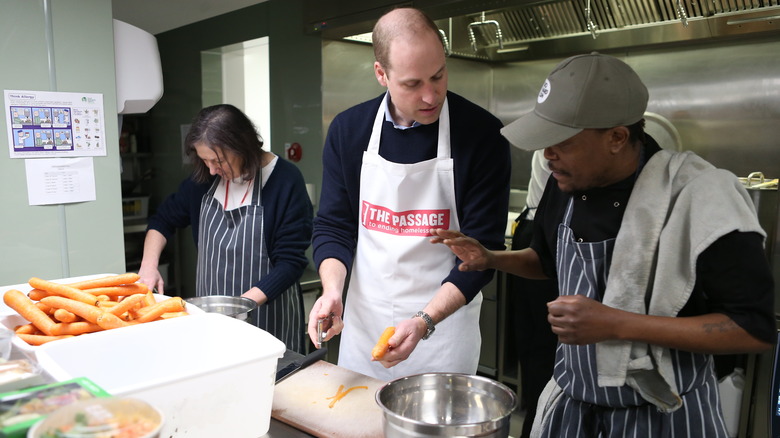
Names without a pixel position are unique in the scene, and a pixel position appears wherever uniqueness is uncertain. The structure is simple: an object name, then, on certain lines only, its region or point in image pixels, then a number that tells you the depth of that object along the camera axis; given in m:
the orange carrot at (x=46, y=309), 1.37
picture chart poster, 2.28
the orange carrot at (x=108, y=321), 1.27
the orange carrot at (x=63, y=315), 1.29
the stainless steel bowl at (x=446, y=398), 1.24
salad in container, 0.69
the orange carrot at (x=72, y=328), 1.28
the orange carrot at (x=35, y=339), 1.22
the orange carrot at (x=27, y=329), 1.28
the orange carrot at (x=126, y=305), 1.34
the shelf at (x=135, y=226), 5.05
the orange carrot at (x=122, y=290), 1.46
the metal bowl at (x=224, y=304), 1.82
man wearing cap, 1.20
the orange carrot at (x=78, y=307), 1.29
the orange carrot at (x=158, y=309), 1.36
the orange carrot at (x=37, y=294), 1.43
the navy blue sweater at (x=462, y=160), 1.78
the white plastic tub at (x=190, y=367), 1.02
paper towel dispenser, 2.58
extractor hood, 2.99
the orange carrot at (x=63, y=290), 1.37
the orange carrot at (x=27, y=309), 1.29
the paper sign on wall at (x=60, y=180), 2.35
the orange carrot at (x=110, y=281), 1.49
